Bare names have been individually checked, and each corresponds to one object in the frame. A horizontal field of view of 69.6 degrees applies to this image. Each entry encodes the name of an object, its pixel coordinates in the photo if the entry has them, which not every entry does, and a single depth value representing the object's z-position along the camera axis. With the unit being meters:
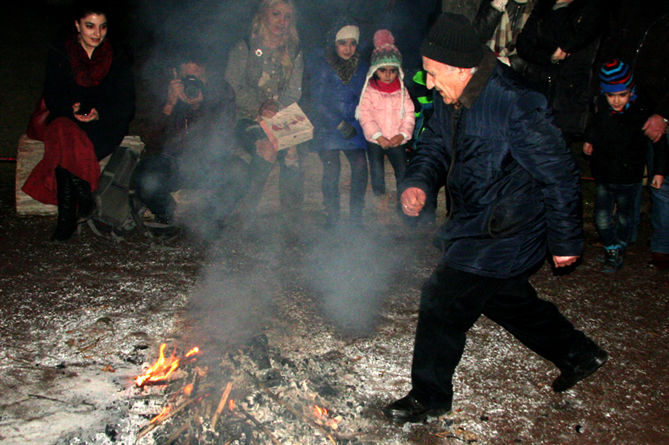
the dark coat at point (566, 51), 4.88
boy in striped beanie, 4.66
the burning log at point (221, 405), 2.66
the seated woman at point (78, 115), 4.74
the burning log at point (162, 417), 2.61
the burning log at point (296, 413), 2.74
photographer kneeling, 5.03
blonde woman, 5.39
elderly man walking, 2.51
